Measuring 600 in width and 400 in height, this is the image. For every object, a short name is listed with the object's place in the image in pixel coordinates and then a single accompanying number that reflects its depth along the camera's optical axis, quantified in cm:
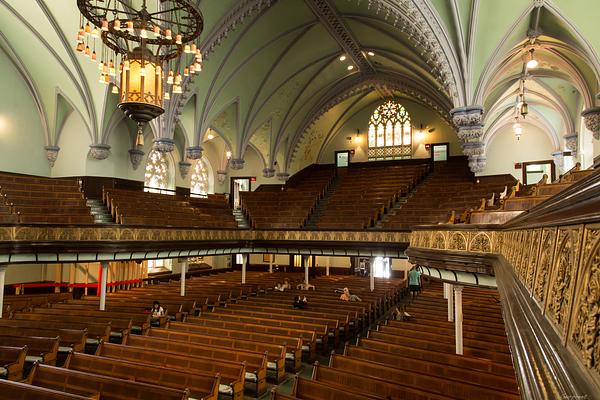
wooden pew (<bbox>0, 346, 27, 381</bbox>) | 730
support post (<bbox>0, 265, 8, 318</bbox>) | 1144
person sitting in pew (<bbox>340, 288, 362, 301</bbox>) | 1471
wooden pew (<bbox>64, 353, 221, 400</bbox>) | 662
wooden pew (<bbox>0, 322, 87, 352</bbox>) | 945
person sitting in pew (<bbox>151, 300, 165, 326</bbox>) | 1246
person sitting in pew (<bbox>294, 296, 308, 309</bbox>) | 1359
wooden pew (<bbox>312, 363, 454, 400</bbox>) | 580
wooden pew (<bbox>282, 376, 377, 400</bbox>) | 574
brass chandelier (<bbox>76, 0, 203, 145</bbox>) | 877
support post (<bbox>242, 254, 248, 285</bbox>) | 1965
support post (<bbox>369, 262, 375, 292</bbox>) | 1734
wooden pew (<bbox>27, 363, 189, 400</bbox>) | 594
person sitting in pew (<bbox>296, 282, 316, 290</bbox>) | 1776
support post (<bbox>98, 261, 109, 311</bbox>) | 1284
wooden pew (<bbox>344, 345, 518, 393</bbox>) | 636
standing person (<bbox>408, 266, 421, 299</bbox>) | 1620
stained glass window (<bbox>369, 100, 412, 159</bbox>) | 2870
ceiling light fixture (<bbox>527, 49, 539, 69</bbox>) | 1206
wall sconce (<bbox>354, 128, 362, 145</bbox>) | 3003
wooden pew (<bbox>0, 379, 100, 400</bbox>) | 550
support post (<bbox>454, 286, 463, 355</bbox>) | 803
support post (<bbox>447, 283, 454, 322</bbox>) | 1080
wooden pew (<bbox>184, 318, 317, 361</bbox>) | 1020
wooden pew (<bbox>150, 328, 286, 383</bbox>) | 892
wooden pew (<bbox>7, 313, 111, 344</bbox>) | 1035
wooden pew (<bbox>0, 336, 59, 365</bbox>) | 840
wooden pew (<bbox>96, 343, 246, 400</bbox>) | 723
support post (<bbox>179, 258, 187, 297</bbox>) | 1591
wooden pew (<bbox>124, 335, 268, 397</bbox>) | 809
